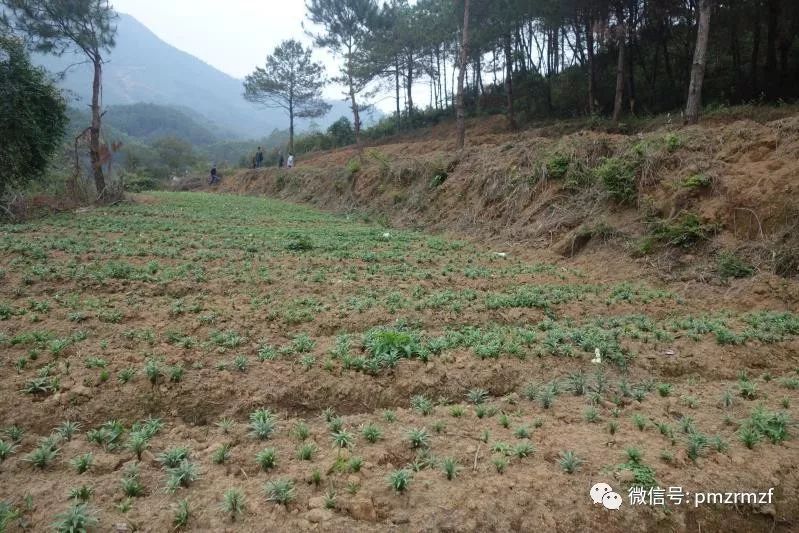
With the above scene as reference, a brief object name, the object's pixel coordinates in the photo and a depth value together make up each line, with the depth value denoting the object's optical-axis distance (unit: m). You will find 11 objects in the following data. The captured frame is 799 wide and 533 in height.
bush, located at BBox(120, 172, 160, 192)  31.61
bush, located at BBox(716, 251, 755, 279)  6.33
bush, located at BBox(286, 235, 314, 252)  9.26
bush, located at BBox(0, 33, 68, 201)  13.63
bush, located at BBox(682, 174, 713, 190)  7.60
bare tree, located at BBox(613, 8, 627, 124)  17.39
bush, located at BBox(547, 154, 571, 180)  10.51
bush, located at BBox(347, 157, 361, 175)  19.65
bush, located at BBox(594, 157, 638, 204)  8.70
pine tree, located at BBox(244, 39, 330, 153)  35.00
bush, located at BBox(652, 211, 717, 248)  7.16
